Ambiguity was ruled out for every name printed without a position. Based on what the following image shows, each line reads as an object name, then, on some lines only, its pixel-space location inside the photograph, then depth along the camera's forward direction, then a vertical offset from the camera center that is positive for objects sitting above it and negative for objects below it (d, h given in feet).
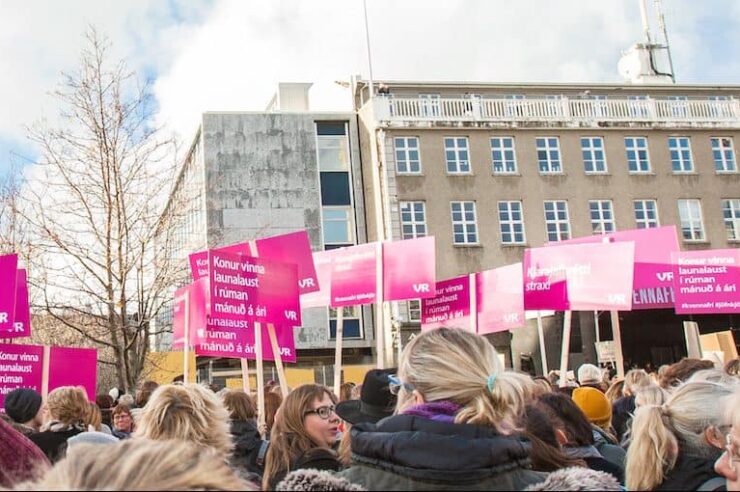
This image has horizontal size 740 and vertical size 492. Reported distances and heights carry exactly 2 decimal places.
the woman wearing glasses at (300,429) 15.72 -0.49
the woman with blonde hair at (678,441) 11.30 -0.84
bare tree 50.75 +10.55
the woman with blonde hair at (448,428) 7.78 -0.32
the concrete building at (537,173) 111.55 +28.62
